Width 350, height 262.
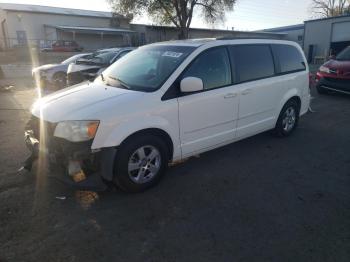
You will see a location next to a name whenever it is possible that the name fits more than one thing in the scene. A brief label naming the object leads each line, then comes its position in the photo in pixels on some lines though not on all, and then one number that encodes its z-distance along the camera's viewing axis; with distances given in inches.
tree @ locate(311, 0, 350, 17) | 2308.1
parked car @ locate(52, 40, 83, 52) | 1290.6
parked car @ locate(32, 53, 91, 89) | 517.0
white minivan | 140.7
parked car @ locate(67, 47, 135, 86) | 406.3
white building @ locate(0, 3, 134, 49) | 1596.9
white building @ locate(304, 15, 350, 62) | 1068.5
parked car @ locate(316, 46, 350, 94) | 381.1
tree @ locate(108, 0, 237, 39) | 1341.0
